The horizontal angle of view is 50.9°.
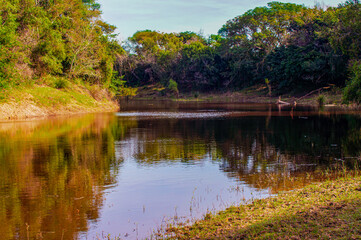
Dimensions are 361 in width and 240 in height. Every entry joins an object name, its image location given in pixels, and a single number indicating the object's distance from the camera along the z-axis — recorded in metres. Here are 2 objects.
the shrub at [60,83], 43.38
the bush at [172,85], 90.25
